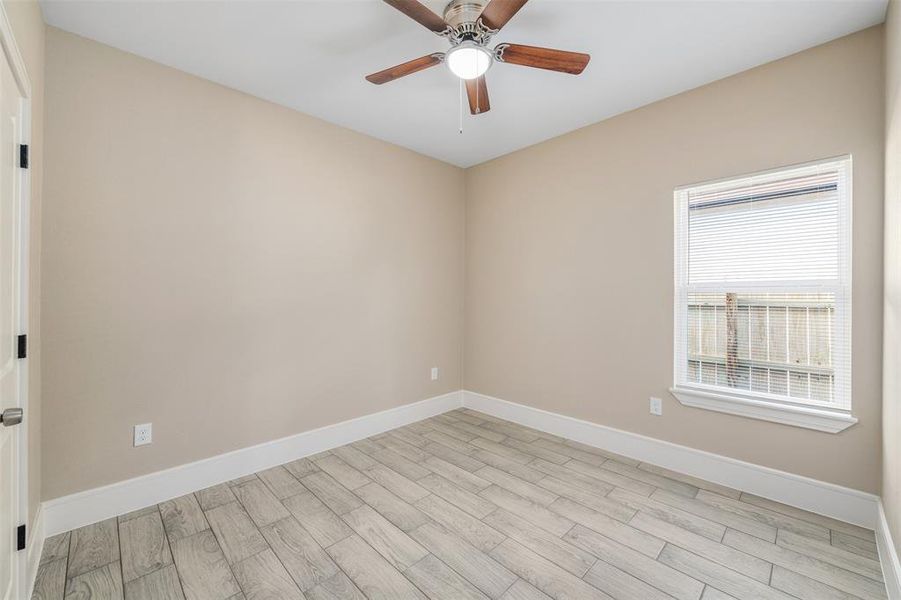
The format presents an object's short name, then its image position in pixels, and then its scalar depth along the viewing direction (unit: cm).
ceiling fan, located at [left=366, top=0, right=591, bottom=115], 166
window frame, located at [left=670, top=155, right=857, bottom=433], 215
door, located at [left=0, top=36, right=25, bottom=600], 137
